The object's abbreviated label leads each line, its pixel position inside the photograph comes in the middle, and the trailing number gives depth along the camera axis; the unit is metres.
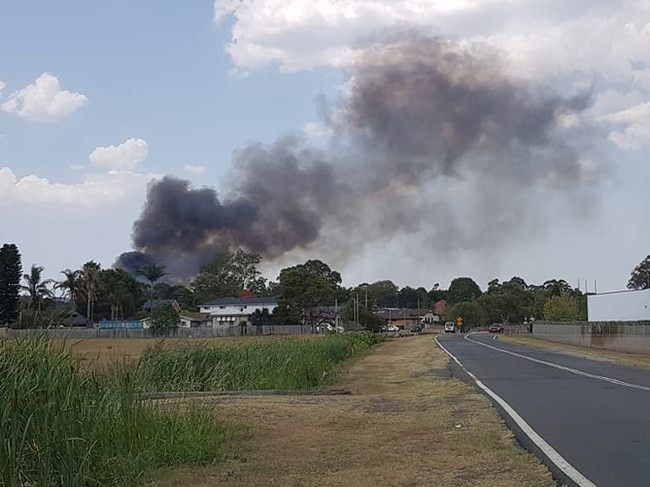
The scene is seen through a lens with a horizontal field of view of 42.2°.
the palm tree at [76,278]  90.69
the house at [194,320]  112.56
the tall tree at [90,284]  106.12
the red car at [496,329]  117.36
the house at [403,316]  178.88
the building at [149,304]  122.72
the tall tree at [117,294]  112.75
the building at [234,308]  125.75
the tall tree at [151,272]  126.44
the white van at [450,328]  127.61
